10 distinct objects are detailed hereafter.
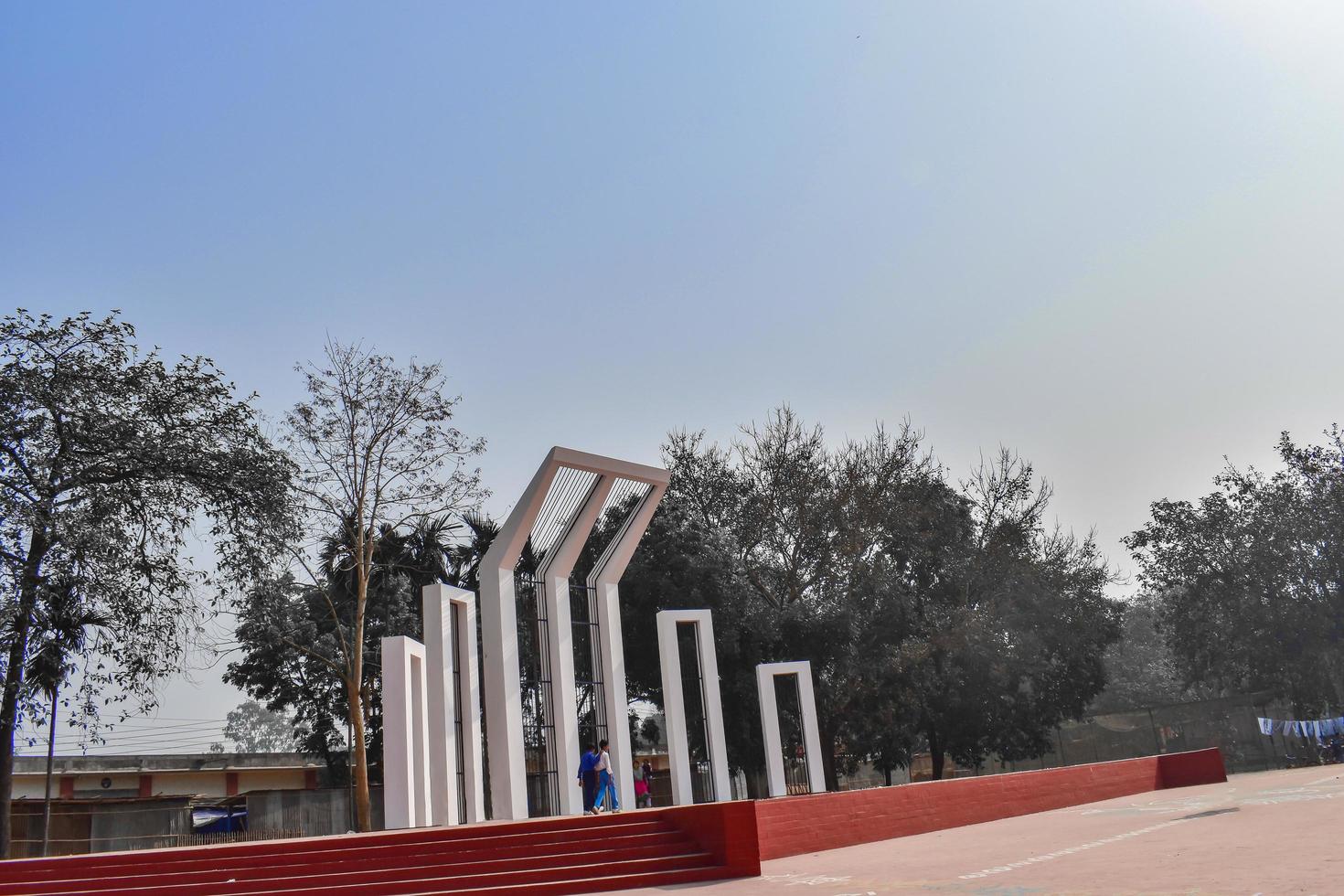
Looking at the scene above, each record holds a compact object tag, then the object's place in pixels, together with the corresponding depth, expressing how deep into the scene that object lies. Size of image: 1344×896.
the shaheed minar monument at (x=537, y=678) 16.22
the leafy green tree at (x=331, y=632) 28.92
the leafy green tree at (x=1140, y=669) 60.78
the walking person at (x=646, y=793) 20.11
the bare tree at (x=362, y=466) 24.31
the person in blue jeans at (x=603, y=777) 15.59
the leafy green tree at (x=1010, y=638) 32.53
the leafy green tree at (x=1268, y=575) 36.38
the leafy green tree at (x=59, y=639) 17.14
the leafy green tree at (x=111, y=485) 16.78
